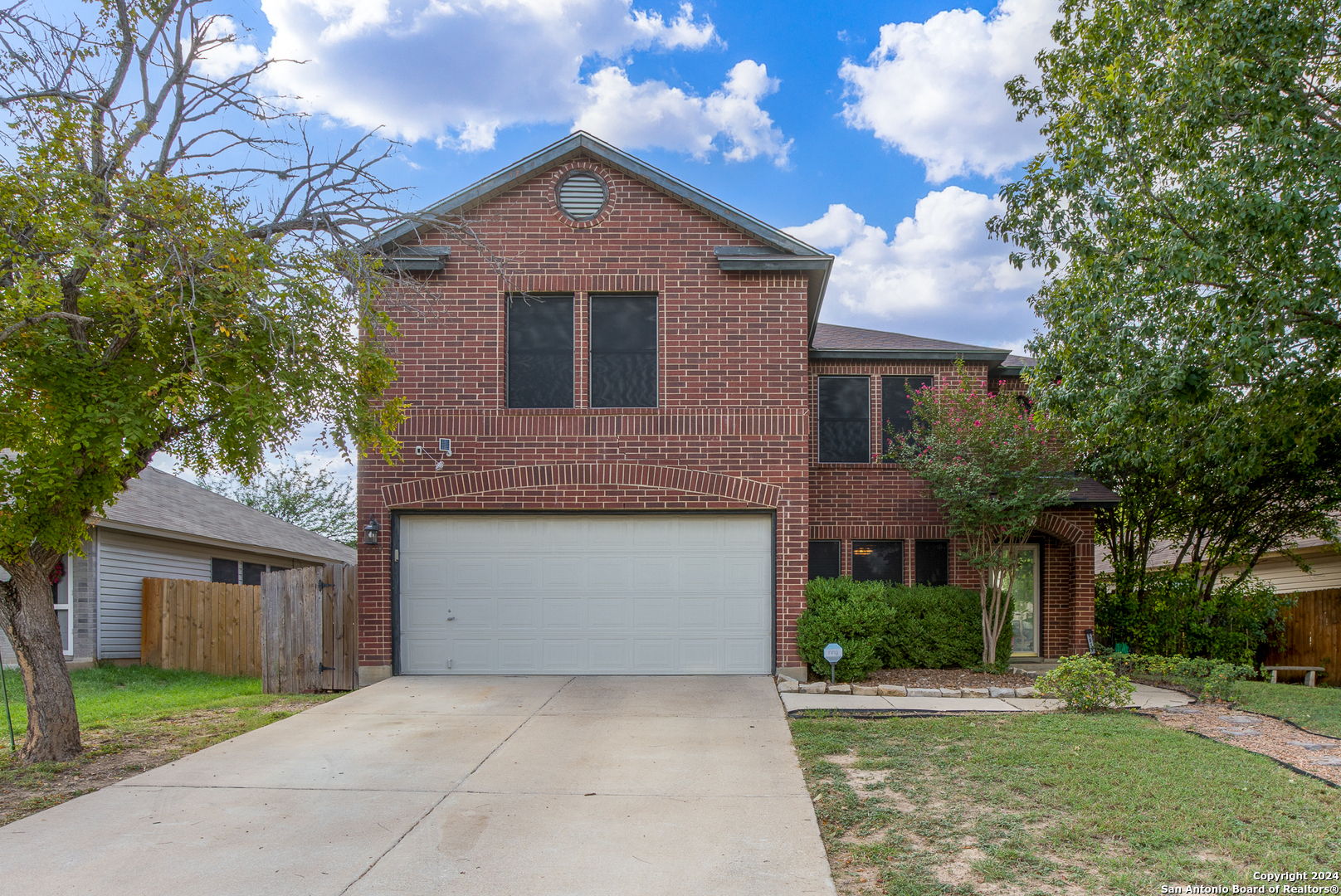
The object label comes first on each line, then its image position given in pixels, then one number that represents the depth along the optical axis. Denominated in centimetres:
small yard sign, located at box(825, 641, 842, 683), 1018
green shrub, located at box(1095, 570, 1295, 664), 1421
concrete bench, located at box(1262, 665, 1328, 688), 1468
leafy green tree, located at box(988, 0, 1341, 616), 891
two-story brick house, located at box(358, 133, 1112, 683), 1112
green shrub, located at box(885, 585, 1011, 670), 1216
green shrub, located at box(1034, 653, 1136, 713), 902
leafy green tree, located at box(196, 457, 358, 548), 3753
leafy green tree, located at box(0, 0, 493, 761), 634
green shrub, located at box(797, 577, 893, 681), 1066
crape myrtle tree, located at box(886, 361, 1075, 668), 1210
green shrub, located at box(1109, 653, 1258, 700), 992
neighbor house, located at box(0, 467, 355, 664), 1412
